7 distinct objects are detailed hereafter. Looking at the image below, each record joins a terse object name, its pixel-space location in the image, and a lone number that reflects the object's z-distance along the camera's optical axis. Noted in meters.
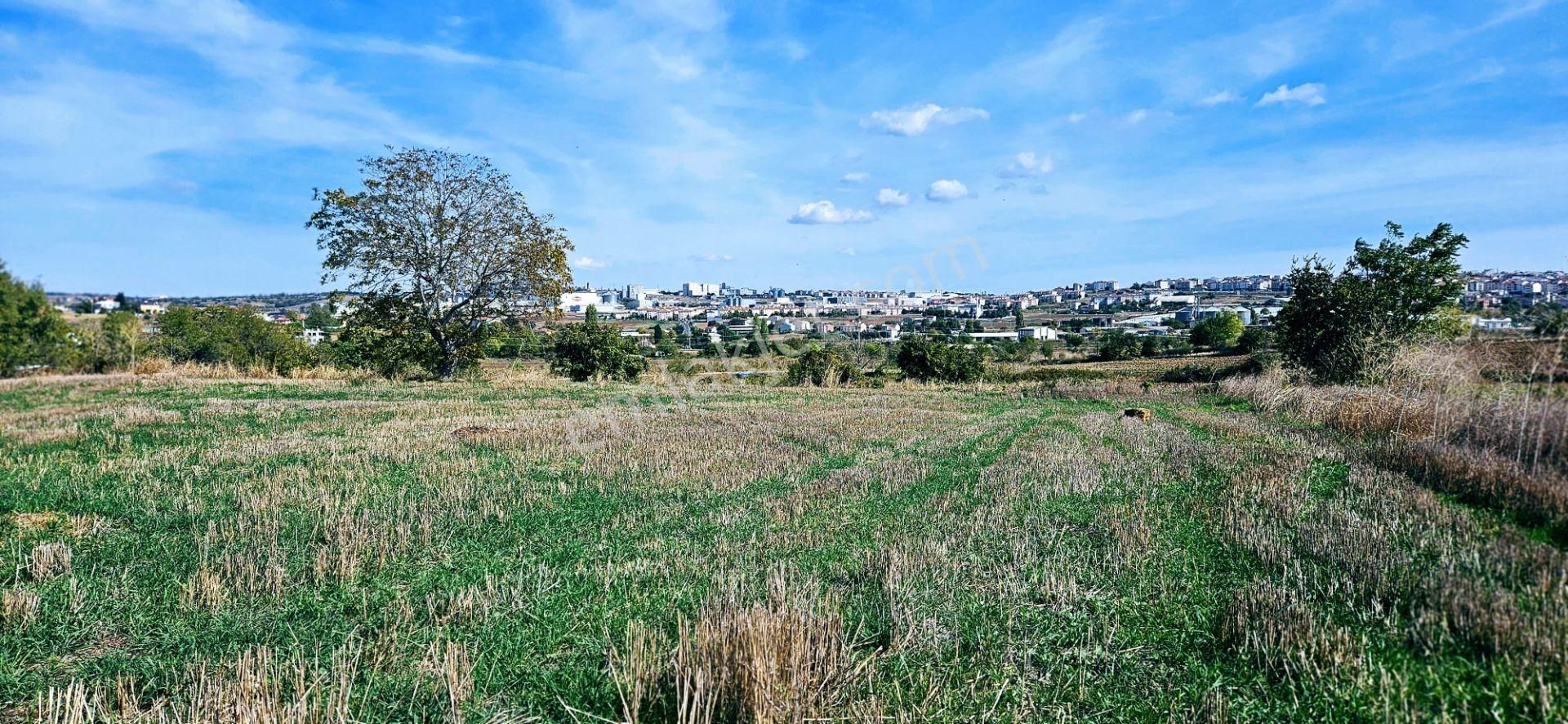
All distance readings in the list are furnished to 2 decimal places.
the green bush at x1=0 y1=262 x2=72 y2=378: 39.84
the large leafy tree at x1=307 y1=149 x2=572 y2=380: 27.67
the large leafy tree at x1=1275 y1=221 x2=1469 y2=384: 20.89
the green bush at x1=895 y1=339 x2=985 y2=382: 50.12
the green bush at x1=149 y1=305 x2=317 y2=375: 50.00
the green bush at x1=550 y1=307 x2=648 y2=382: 41.53
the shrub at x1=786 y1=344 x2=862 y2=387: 40.06
